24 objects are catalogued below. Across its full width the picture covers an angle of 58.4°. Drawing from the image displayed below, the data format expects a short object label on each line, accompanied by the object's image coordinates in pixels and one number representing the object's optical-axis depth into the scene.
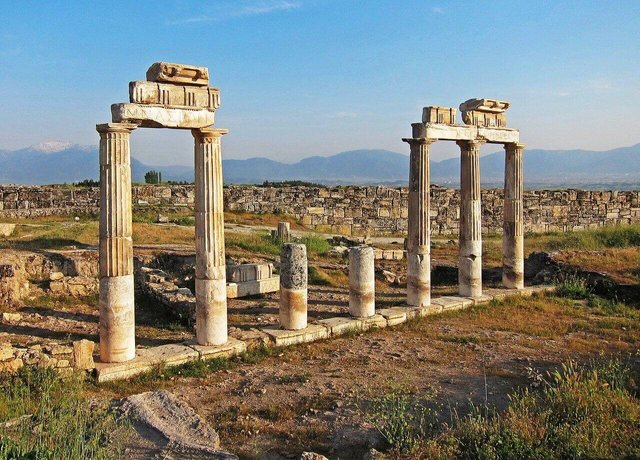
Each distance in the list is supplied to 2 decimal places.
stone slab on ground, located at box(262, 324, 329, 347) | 11.01
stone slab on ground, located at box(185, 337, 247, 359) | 10.09
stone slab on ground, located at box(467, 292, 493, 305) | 14.31
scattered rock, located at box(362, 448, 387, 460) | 6.18
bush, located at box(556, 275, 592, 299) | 15.32
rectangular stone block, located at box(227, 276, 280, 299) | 14.44
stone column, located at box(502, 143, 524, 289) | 15.54
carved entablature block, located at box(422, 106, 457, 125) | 13.41
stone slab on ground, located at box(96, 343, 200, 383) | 9.07
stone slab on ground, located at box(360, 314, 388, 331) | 12.22
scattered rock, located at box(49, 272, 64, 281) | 14.32
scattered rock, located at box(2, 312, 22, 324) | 11.66
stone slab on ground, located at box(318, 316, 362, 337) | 11.84
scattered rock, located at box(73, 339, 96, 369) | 8.85
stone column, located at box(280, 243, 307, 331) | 11.45
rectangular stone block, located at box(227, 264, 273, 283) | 14.83
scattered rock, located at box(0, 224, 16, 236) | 18.93
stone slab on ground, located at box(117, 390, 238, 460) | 6.13
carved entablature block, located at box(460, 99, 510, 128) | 14.37
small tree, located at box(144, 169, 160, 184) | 37.06
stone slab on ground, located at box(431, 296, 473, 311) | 13.79
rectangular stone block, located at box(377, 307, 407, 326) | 12.62
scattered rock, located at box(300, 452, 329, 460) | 6.00
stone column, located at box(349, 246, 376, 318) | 12.48
